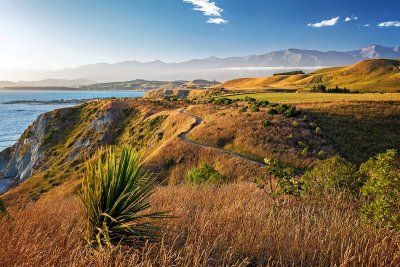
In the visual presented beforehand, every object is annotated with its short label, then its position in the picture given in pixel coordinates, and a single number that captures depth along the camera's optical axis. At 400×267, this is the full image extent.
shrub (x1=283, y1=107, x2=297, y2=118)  50.81
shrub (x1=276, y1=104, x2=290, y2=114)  52.81
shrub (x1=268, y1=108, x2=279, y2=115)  52.00
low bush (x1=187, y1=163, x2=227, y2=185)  22.97
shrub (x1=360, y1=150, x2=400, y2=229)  7.10
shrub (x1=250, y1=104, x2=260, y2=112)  54.22
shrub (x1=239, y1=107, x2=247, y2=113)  54.52
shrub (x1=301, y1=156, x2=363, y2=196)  12.87
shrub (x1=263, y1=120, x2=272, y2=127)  47.25
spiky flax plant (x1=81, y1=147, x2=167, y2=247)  5.34
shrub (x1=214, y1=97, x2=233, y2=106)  67.00
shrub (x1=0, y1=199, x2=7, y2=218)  6.21
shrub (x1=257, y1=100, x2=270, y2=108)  59.94
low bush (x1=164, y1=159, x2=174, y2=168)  40.59
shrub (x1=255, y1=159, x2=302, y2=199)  9.96
